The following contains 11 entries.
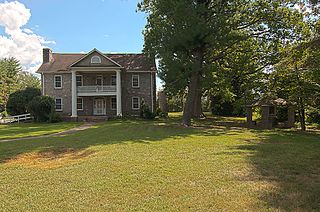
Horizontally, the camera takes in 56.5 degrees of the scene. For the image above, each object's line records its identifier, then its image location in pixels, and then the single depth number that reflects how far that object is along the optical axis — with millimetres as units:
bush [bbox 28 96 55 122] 29500
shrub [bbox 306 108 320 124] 25481
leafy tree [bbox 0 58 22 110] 56719
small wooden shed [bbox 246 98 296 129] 23609
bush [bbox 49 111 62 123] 29344
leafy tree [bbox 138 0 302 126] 20156
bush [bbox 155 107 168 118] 35562
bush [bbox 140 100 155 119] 32125
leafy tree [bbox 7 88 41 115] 34188
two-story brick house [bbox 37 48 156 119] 34031
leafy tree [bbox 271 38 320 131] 15836
